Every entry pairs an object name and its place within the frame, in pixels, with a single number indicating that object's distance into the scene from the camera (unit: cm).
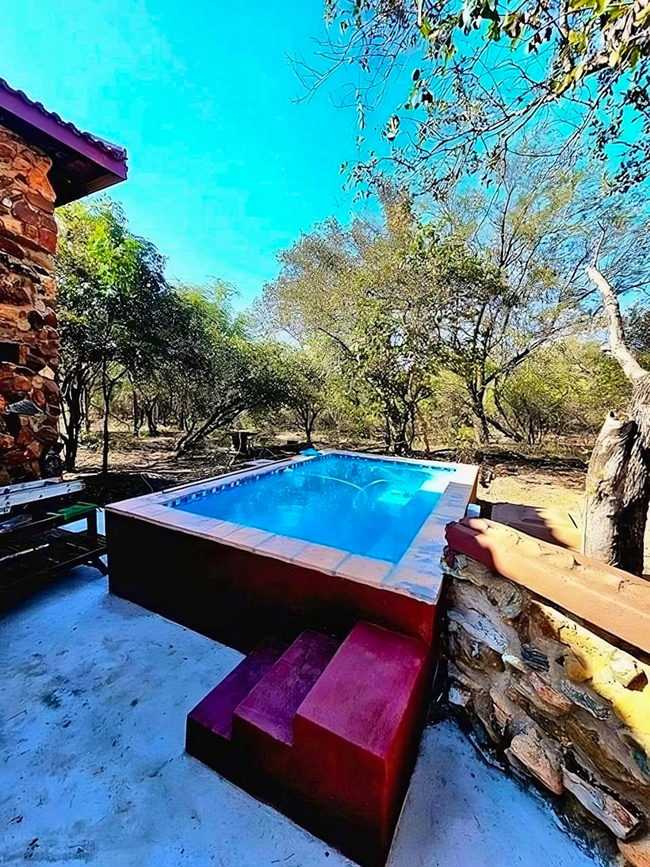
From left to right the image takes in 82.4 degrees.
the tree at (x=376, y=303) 801
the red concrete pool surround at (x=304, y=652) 144
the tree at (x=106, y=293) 524
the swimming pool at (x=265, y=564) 212
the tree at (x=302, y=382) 955
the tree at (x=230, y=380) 834
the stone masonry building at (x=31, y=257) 285
